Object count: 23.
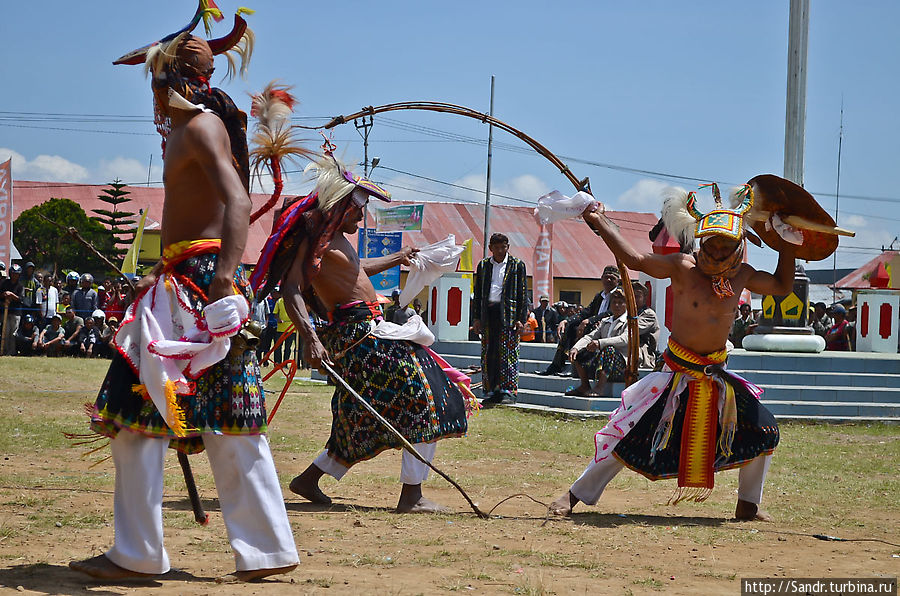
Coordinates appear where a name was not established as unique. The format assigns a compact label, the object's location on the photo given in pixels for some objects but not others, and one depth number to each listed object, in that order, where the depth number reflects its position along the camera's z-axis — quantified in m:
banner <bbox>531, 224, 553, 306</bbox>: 27.56
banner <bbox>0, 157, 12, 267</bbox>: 20.25
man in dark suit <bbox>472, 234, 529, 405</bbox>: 12.64
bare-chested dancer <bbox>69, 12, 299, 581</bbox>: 3.67
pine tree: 33.94
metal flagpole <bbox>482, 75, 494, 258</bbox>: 35.91
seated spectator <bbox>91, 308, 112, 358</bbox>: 19.48
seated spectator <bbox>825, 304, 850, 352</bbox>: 17.01
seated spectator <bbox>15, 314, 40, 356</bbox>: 19.17
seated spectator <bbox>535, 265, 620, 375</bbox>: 12.10
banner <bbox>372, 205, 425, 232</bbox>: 31.28
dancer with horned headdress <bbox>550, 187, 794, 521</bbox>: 5.71
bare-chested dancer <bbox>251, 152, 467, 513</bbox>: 5.63
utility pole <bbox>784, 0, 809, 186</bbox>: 14.43
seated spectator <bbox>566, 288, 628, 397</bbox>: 11.20
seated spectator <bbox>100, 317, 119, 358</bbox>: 20.03
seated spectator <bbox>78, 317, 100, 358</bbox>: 19.53
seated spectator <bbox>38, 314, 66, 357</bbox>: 19.17
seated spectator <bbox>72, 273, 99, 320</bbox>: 19.83
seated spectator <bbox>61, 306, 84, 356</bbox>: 19.34
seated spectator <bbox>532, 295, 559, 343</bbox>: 20.00
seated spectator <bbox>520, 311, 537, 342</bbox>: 19.07
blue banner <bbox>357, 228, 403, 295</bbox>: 20.98
